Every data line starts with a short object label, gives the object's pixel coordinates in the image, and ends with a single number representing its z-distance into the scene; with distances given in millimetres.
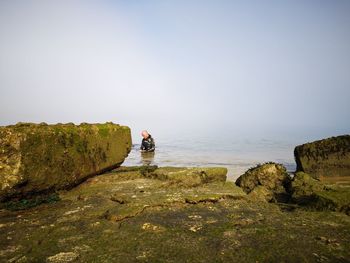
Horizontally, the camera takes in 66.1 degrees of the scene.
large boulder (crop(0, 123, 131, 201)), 4598
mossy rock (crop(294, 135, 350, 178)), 10484
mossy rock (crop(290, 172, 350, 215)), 4352
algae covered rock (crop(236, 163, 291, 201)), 6742
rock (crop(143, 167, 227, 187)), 6312
